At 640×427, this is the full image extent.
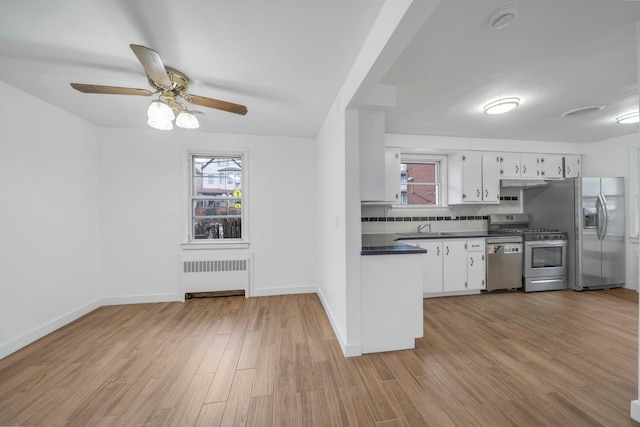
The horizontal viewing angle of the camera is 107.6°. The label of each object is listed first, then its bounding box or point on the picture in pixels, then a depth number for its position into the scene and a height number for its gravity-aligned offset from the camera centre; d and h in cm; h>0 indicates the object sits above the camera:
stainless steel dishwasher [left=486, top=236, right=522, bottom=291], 367 -77
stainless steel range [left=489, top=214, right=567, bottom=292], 372 -75
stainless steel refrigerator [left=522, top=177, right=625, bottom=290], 371 -29
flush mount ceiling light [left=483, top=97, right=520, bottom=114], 251 +119
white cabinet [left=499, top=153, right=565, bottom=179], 403 +83
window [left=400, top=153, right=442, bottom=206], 420 +55
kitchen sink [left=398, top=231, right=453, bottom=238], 364 -33
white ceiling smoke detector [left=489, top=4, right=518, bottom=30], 135 +118
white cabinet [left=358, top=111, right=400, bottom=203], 231 +59
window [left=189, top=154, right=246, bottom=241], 365 +27
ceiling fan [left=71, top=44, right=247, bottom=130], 149 +95
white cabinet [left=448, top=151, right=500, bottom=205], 392 +60
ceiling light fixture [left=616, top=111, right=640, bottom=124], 290 +120
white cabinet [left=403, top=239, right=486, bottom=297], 352 -80
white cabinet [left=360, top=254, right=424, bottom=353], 215 -81
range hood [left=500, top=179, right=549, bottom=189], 406 +54
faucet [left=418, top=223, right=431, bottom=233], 407 -21
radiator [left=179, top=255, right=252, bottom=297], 343 -87
